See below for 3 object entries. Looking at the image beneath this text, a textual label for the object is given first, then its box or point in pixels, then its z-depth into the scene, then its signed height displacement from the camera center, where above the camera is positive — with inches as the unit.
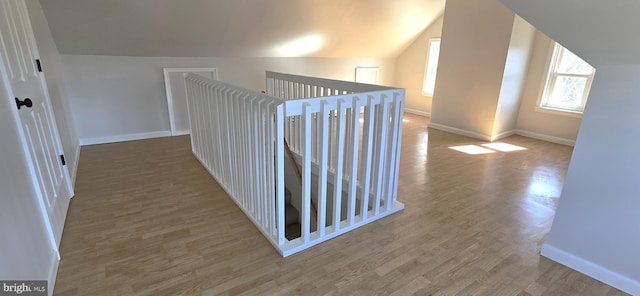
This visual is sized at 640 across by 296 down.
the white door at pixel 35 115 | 73.2 -14.6
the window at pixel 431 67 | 249.6 -1.0
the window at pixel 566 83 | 175.8 -8.3
